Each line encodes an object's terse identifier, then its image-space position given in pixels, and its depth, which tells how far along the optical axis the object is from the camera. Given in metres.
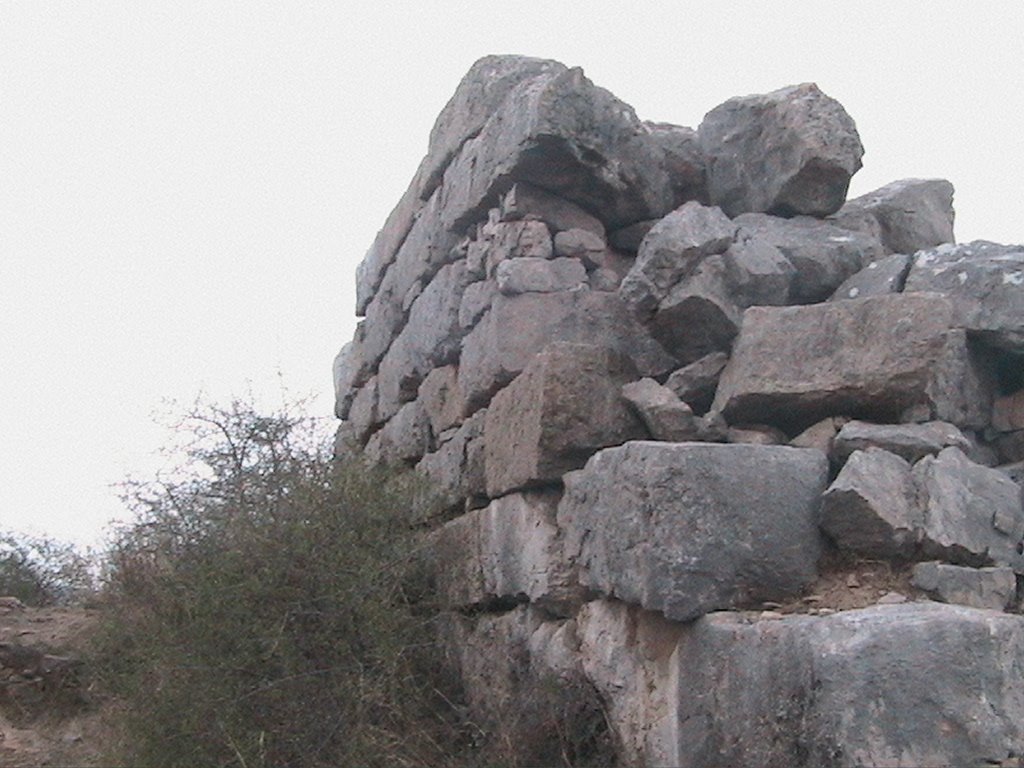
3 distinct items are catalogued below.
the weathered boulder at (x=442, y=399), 5.20
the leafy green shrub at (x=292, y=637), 3.78
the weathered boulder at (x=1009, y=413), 3.78
